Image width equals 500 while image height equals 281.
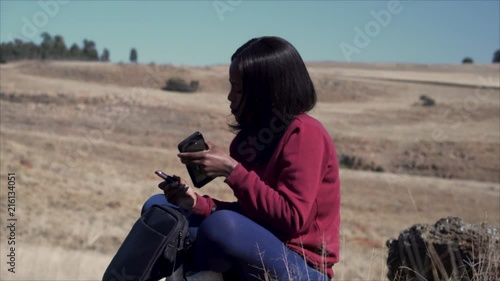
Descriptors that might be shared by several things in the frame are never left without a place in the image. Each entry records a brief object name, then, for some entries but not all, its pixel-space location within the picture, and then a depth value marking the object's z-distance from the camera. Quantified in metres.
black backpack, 2.81
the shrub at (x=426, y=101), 45.04
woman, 2.78
